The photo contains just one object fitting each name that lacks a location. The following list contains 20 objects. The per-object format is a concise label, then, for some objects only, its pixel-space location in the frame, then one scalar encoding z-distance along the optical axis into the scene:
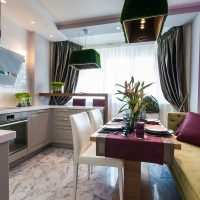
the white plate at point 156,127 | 2.04
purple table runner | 1.46
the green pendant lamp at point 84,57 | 2.95
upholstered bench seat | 1.28
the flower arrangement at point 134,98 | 1.91
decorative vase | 1.92
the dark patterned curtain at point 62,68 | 4.59
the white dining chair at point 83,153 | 1.76
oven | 2.43
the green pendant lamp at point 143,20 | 1.60
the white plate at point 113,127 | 1.91
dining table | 1.45
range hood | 2.94
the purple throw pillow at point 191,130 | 2.28
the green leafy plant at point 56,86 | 4.22
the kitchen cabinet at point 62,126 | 3.63
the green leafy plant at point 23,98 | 3.40
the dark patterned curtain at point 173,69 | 3.66
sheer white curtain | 4.40
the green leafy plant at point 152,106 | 4.13
